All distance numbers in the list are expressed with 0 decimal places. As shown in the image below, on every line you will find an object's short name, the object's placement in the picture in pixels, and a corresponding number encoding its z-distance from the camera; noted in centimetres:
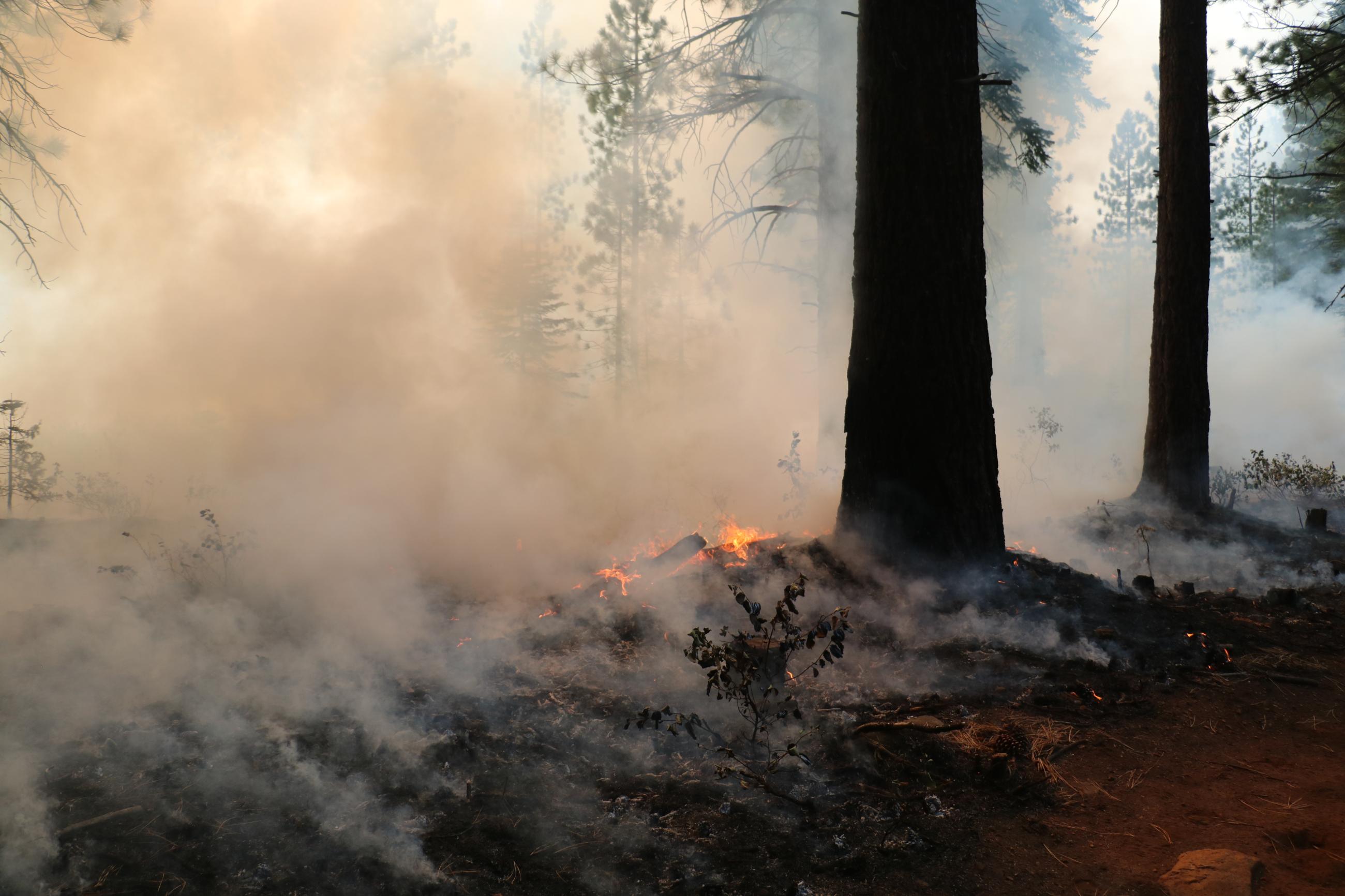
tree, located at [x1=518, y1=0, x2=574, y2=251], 2250
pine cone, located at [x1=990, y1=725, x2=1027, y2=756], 315
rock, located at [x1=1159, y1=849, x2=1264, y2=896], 228
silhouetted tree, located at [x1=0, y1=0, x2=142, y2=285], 684
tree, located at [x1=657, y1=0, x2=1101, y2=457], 880
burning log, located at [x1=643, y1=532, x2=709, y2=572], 568
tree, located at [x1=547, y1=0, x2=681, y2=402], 2077
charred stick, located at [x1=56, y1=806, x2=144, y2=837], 259
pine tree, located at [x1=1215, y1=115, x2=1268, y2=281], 1622
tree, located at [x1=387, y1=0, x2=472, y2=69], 1023
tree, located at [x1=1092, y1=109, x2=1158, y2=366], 3403
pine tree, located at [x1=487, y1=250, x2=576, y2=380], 1958
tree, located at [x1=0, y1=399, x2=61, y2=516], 888
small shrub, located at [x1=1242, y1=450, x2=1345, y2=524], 884
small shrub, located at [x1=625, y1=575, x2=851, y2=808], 316
